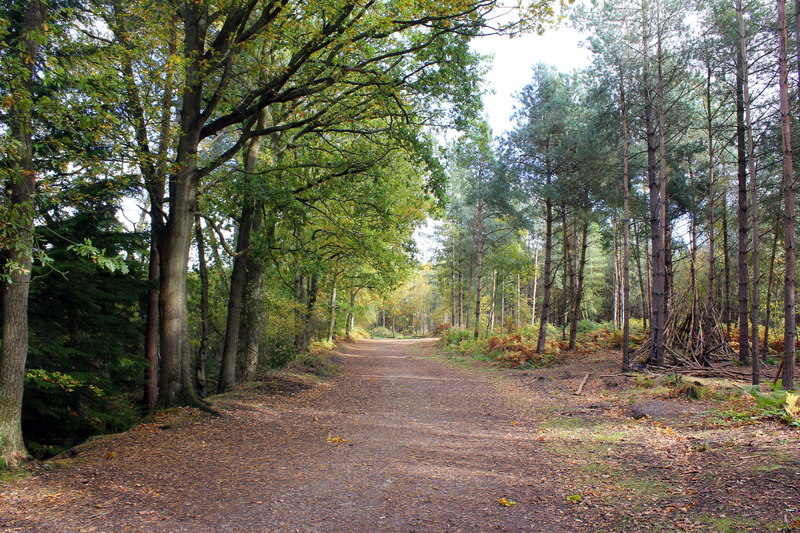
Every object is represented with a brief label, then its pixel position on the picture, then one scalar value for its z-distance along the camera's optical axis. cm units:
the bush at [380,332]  6366
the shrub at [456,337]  2827
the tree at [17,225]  459
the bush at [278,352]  1614
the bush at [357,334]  4350
